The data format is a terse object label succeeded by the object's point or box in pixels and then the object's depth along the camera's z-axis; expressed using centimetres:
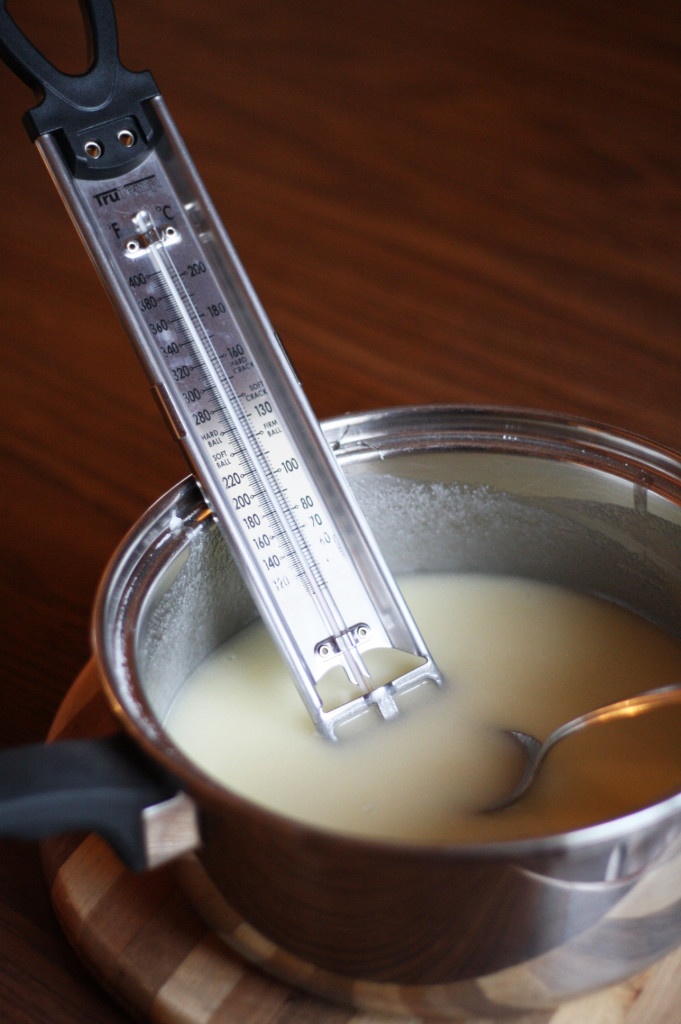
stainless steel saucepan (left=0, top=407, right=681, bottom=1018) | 43
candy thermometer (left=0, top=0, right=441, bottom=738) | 59
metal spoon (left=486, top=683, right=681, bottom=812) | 60
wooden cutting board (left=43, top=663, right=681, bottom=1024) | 53
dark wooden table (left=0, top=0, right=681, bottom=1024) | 81
